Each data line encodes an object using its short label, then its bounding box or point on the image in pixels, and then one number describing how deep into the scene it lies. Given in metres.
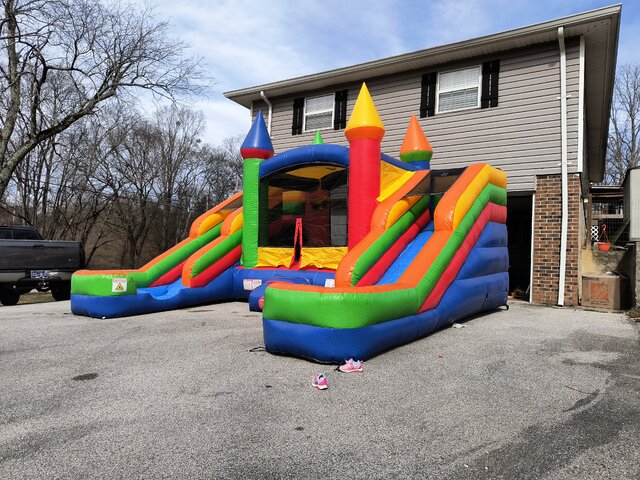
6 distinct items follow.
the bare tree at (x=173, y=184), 27.48
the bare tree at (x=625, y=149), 26.88
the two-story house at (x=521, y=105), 9.06
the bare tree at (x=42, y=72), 13.48
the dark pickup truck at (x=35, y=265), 8.92
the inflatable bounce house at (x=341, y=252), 4.37
